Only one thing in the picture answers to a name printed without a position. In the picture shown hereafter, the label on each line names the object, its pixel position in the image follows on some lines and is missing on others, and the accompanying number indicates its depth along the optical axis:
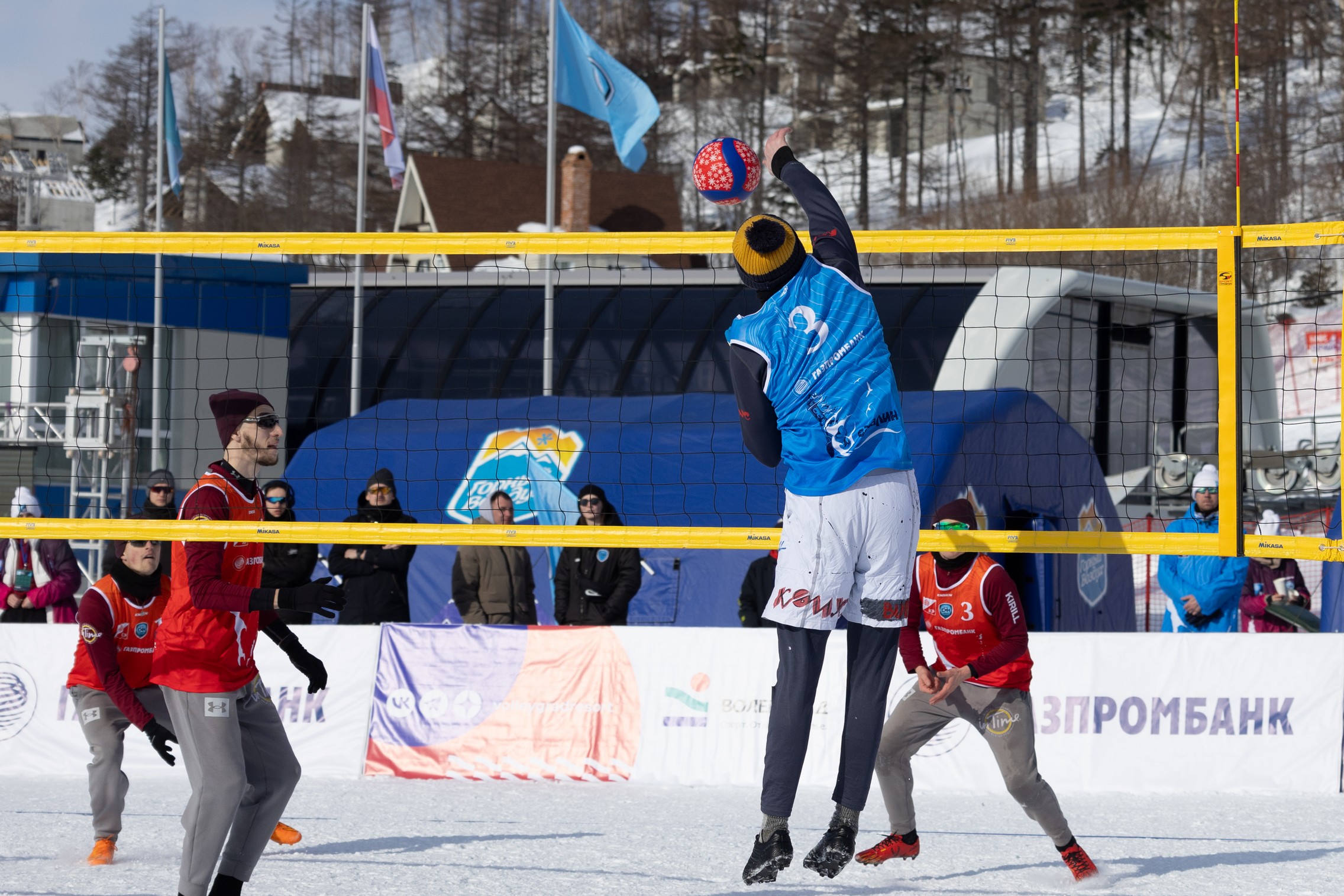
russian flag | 36.69
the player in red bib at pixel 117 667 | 11.77
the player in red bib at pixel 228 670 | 8.87
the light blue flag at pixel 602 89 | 31.55
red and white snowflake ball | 8.27
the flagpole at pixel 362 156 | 30.23
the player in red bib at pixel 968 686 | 11.11
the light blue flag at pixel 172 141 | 38.31
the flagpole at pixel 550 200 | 27.83
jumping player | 7.55
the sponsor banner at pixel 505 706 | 16.52
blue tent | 19.64
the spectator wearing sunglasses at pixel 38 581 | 20.58
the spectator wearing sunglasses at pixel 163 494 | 14.45
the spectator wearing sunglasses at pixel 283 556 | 17.59
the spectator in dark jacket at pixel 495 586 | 18.70
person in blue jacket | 18.27
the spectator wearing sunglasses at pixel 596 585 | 18.56
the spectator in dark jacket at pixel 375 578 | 18.66
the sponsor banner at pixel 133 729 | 16.97
